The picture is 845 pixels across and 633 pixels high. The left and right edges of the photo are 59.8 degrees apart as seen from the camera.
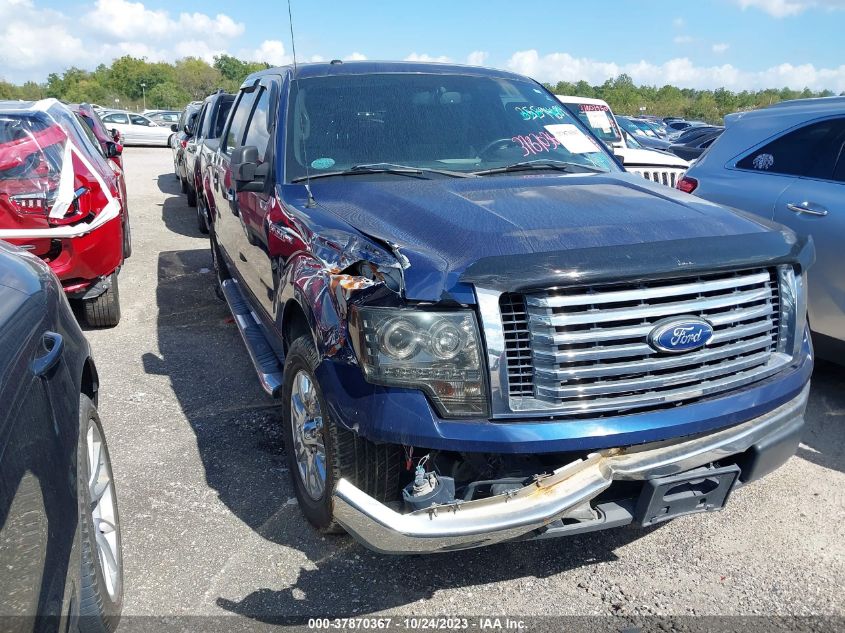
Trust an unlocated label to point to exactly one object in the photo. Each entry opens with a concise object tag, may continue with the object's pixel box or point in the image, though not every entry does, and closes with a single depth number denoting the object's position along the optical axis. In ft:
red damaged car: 16.93
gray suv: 14.46
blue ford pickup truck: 7.76
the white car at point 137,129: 95.86
